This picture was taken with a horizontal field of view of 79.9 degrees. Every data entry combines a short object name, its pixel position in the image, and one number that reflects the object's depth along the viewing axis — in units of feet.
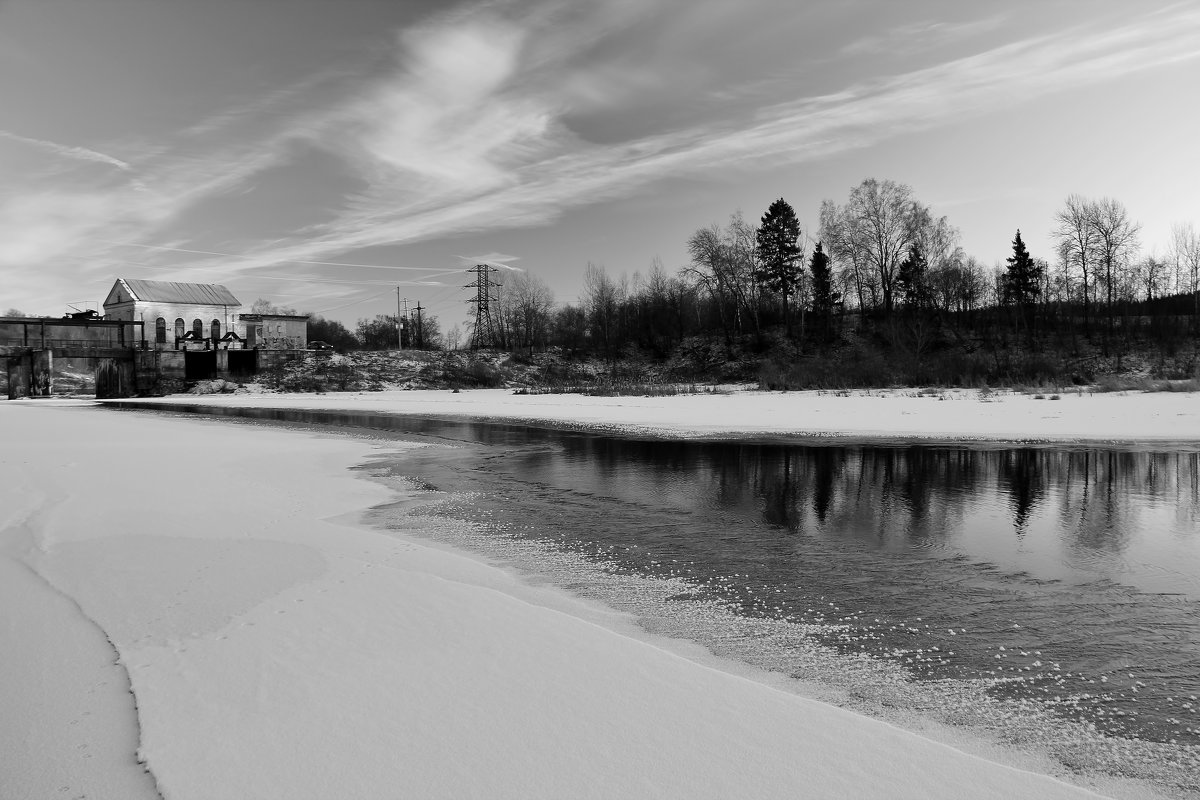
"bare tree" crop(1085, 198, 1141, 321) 190.29
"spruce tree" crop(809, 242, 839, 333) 206.80
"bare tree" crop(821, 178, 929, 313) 195.52
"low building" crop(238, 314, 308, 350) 285.02
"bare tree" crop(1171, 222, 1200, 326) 205.67
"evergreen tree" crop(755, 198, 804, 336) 212.02
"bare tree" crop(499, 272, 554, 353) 269.85
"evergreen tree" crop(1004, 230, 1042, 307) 198.18
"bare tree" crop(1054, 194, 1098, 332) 192.85
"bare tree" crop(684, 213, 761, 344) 214.07
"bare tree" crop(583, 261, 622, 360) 234.38
